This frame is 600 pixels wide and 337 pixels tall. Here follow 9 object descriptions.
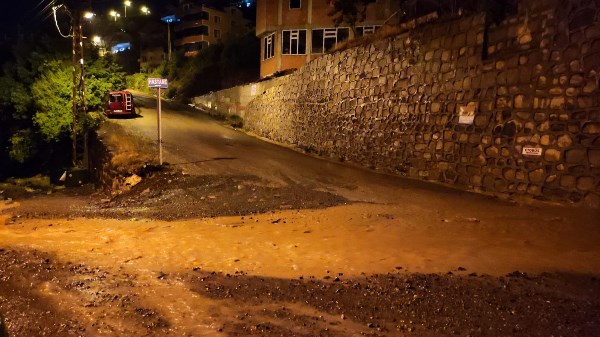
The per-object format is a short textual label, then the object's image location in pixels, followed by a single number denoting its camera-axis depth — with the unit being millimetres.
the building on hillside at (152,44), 70312
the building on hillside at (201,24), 66875
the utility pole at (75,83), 20766
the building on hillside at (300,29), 31484
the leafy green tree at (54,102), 22859
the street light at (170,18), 70688
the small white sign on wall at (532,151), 10142
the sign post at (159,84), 13573
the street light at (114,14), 75750
